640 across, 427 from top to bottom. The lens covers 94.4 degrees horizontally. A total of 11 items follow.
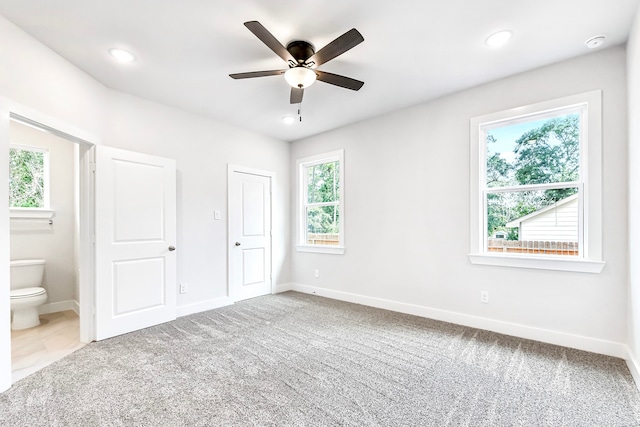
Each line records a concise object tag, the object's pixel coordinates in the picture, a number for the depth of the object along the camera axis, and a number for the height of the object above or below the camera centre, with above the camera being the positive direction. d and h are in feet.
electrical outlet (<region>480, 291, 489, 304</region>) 10.44 -3.04
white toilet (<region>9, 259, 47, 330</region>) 10.67 -2.88
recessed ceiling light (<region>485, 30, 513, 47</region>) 7.70 +4.61
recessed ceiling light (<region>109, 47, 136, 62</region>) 8.41 +4.62
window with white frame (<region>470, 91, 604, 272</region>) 8.68 +0.81
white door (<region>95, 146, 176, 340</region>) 9.93 -0.96
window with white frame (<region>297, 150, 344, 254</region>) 15.15 +0.50
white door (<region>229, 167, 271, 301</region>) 14.43 -1.10
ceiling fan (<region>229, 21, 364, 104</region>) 7.04 +3.86
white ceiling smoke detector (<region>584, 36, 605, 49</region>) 7.93 +4.60
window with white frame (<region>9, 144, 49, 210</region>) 12.77 +1.65
